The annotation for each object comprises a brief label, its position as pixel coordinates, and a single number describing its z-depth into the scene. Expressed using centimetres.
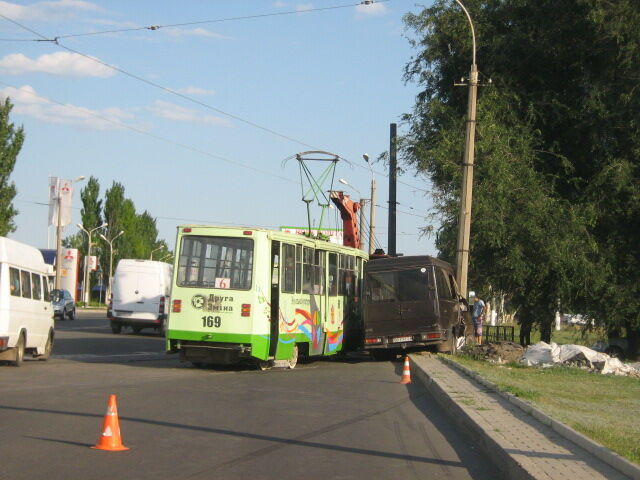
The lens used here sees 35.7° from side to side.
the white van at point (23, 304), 1872
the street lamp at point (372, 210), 4700
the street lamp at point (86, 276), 9625
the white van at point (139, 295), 3803
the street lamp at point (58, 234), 6066
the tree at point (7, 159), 5975
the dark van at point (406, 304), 2569
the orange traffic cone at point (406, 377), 1894
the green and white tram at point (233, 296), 2020
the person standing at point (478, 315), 3553
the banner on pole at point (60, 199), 6425
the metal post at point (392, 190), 3300
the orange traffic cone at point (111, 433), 924
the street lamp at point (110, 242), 10313
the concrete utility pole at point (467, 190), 2584
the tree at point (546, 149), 2805
